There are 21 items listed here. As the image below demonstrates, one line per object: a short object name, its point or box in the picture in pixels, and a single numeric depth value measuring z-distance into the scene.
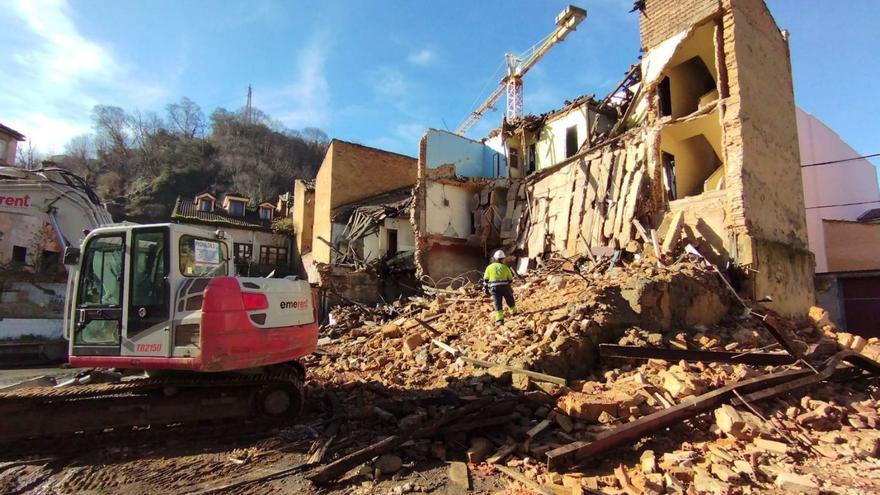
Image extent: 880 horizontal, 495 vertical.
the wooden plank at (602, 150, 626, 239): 12.56
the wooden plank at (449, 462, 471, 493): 4.14
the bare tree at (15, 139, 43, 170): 31.33
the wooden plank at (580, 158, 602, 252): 13.18
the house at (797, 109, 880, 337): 16.25
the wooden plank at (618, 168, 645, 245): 11.88
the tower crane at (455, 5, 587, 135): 34.75
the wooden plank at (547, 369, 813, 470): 4.28
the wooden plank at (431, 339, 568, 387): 6.00
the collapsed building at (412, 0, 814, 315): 10.75
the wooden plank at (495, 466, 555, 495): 3.96
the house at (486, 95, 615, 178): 16.39
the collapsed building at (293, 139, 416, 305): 15.82
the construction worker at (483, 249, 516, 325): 8.86
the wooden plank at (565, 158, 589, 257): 13.58
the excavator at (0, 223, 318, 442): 4.99
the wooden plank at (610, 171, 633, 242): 12.21
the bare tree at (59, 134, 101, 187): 46.84
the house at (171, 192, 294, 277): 28.97
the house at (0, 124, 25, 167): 27.66
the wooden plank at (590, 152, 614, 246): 12.81
